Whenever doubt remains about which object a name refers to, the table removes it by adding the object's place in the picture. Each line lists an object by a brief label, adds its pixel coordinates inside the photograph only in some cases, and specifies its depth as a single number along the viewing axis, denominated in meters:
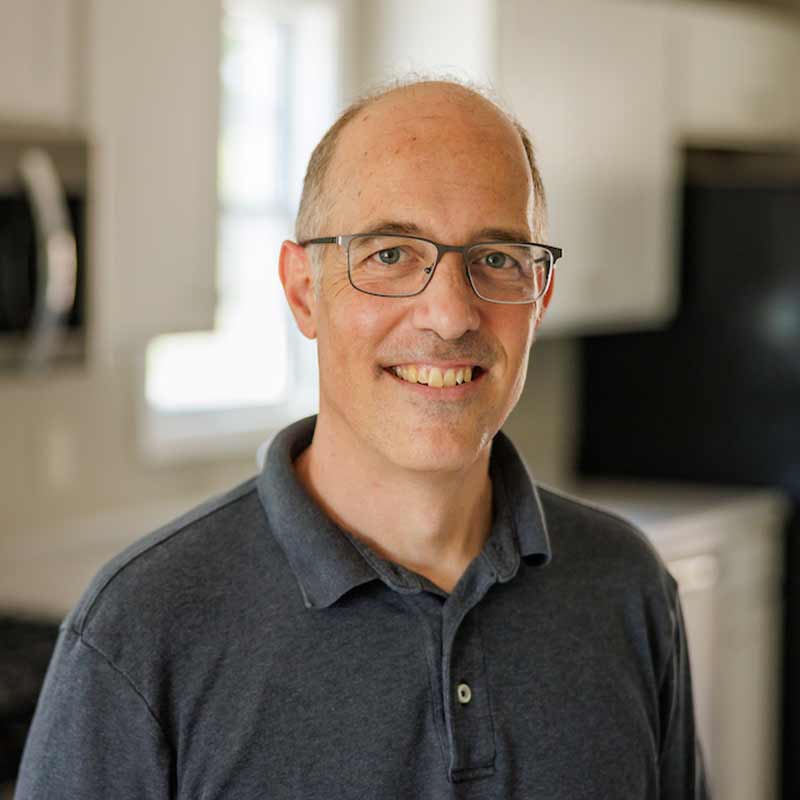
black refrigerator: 4.25
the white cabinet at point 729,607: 3.90
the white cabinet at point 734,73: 4.20
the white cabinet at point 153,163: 2.74
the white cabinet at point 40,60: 2.49
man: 1.22
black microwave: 2.44
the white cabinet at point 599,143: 3.65
